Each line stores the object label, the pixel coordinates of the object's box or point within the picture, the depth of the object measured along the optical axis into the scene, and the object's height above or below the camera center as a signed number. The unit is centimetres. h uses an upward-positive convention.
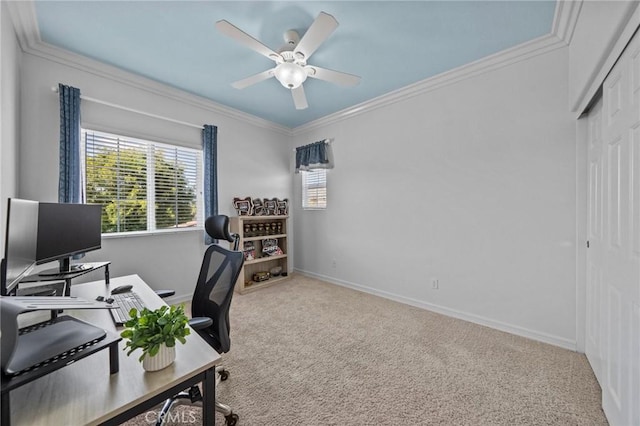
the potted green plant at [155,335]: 86 -43
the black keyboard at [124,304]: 129 -54
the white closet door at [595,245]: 168 -25
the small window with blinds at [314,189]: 424 +39
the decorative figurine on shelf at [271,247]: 417 -59
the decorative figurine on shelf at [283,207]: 434 +9
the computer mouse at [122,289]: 170 -53
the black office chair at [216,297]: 142 -56
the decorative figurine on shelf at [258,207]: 396 +8
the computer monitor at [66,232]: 153 -13
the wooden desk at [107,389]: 71 -56
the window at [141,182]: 269 +36
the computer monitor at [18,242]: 106 -14
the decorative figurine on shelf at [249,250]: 391 -60
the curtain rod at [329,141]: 400 +114
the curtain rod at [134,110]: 255 +117
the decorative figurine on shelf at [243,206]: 380 +9
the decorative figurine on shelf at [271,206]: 414 +10
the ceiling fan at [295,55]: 167 +123
